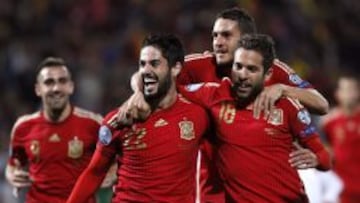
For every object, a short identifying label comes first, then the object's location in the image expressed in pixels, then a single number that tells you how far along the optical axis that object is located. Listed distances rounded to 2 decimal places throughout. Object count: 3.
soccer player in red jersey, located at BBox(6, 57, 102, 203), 17.84
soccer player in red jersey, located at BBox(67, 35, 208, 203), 14.80
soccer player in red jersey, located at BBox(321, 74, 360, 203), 26.02
